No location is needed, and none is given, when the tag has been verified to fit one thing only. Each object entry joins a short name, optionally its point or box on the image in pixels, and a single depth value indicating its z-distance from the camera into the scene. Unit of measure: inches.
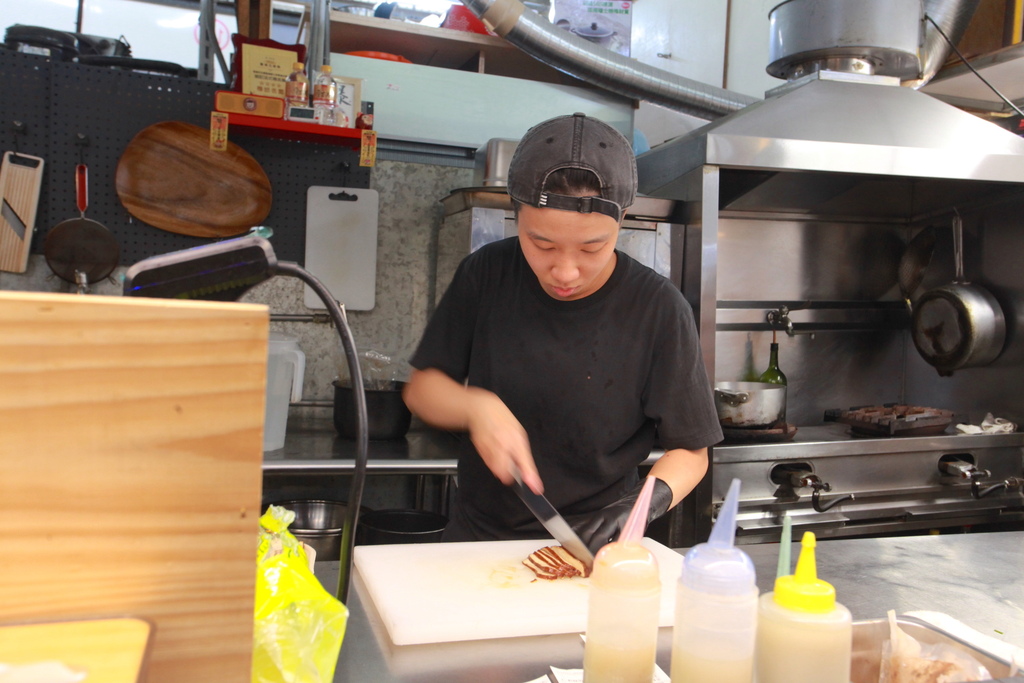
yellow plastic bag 29.3
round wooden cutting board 109.7
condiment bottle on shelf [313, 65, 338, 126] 105.7
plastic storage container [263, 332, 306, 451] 98.6
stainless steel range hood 103.5
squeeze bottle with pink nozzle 28.2
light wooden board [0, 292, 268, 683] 22.8
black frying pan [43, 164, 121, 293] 106.2
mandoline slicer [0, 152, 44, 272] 104.3
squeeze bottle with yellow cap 26.2
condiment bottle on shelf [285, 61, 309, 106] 104.0
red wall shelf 103.1
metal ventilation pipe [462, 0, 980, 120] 112.1
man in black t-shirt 62.3
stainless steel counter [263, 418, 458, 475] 92.0
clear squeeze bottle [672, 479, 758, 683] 25.3
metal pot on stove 104.0
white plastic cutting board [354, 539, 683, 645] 43.1
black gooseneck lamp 26.6
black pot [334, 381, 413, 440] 105.9
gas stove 102.7
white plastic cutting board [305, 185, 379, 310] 119.2
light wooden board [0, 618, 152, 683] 21.8
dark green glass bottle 124.8
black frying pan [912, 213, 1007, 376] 119.2
